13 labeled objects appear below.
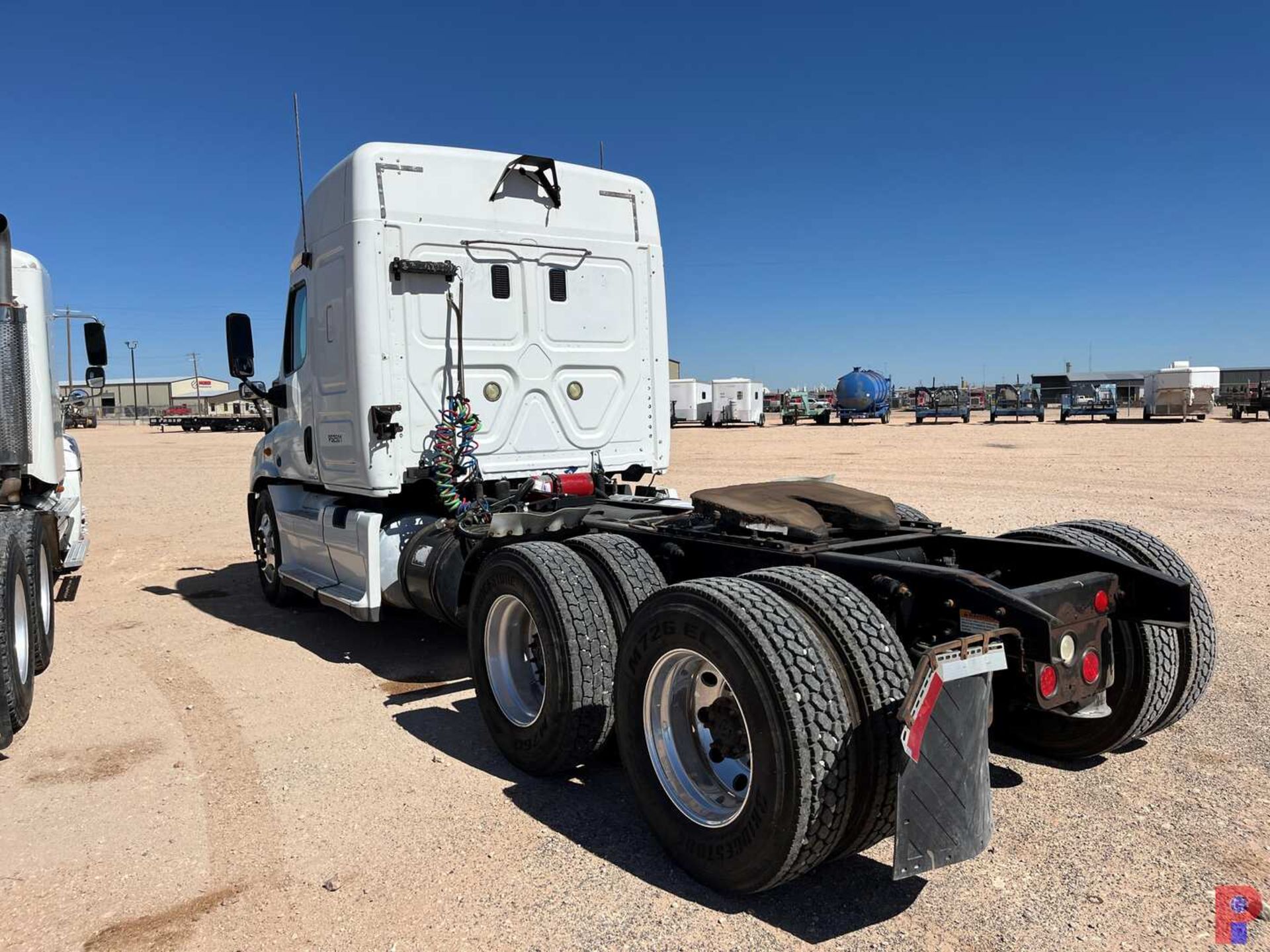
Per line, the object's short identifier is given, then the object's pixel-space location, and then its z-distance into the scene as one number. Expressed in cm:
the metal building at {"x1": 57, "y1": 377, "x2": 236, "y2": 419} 10388
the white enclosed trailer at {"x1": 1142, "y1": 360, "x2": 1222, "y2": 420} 3838
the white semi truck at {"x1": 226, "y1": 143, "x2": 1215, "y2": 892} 280
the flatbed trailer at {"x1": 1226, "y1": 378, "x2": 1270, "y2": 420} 3766
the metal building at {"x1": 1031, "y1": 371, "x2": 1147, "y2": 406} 5916
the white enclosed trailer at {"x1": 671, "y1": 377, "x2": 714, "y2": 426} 5119
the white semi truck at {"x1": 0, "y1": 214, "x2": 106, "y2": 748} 473
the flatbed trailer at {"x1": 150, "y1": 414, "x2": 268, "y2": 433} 6075
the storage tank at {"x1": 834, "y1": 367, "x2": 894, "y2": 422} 4862
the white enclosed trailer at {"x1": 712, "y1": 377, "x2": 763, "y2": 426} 5009
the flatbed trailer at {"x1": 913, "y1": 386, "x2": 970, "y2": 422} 4584
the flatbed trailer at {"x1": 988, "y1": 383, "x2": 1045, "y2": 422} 4422
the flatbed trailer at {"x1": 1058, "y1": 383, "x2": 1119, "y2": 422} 4153
